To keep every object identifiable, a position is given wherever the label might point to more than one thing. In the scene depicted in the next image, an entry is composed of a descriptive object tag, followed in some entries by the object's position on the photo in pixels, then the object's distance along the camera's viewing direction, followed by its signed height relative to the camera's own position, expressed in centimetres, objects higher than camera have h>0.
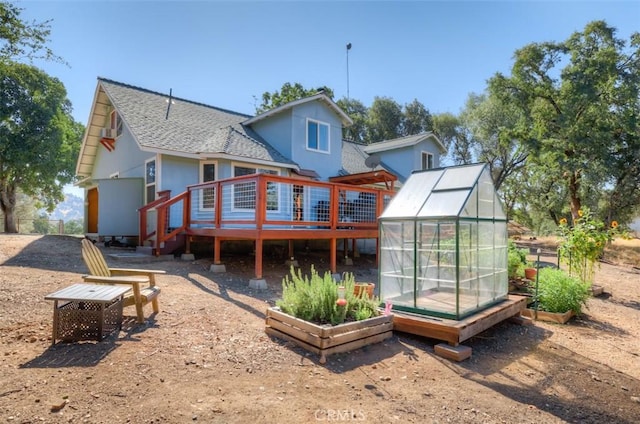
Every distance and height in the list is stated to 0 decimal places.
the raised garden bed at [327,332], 400 -136
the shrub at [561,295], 673 -145
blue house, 846 +176
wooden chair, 446 -77
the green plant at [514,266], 809 -109
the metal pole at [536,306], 676 -170
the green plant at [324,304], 438 -107
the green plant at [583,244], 817 -59
